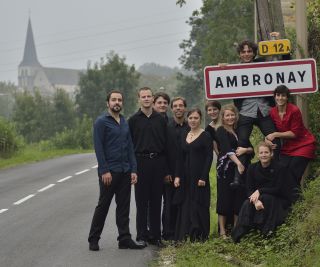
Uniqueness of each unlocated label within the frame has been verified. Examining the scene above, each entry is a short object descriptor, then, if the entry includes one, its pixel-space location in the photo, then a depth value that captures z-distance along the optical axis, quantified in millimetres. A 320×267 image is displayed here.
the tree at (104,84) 123543
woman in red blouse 12343
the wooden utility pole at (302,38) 12585
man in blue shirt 12954
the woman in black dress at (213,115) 13322
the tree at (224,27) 62555
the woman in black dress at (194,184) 13311
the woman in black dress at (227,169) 13092
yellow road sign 12838
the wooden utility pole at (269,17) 14221
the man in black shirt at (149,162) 13564
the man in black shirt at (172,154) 13668
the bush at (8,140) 44462
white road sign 12585
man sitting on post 12809
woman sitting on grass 12078
